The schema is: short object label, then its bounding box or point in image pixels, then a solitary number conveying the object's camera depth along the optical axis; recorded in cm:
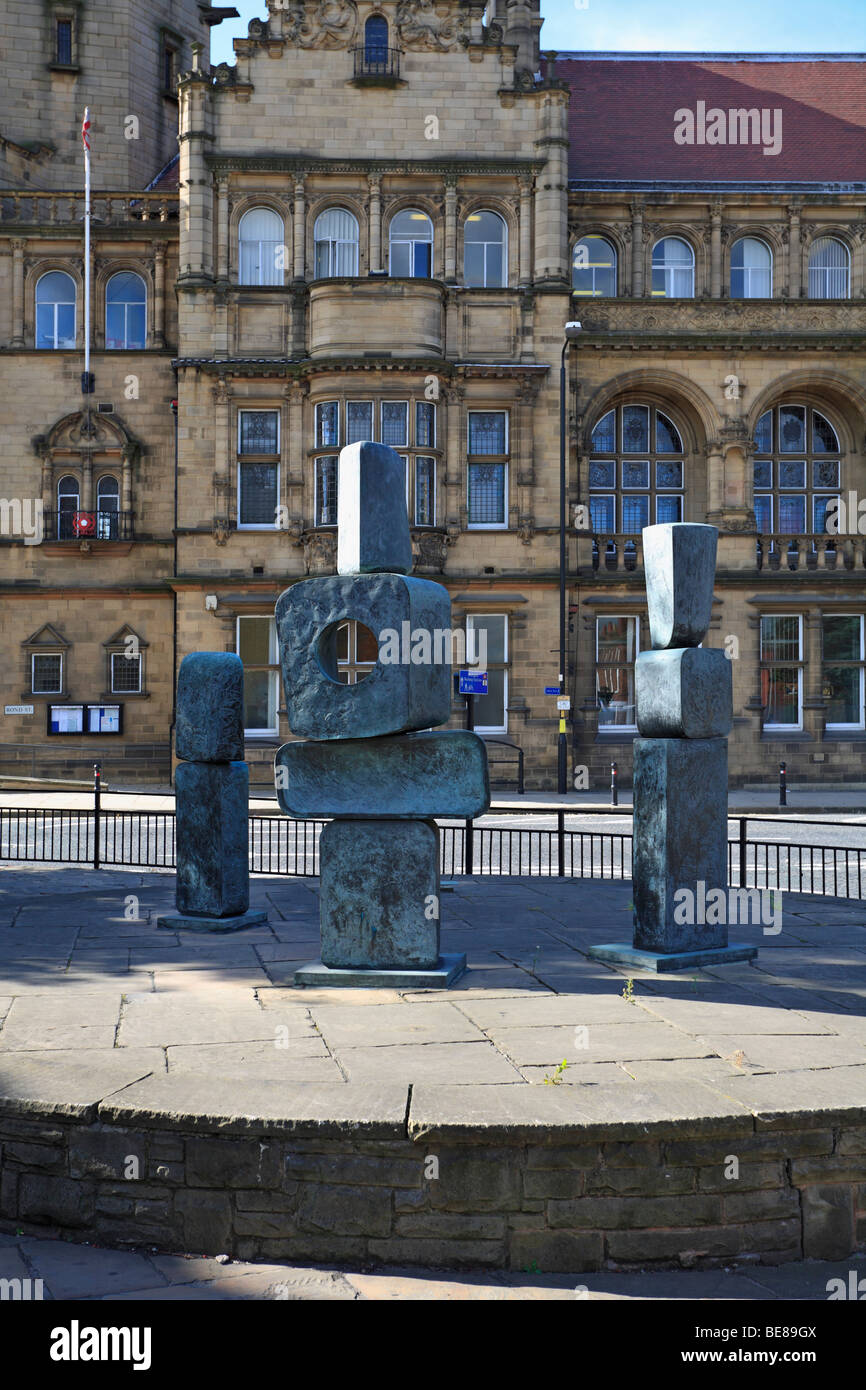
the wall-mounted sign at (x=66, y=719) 3134
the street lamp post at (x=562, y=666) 2845
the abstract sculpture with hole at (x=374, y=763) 764
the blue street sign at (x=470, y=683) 2806
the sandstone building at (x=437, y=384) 2962
